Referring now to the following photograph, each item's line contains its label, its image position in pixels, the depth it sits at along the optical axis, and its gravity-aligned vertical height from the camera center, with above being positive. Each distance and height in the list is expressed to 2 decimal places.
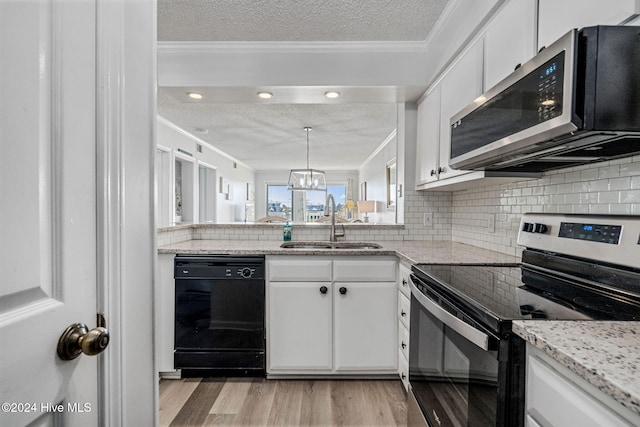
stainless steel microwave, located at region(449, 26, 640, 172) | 0.82 +0.31
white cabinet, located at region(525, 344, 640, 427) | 0.52 -0.35
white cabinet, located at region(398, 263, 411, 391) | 1.85 -0.69
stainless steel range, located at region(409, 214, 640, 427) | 0.78 -0.28
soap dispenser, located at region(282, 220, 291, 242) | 2.59 -0.21
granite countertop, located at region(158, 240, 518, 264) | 1.74 -0.28
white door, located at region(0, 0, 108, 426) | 0.46 -0.01
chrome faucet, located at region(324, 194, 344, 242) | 2.53 -0.19
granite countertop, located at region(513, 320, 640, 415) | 0.49 -0.27
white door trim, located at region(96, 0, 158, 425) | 0.63 +0.00
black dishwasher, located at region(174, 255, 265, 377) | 2.09 -0.71
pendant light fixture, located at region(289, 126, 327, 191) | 5.80 +0.48
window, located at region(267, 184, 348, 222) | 9.99 +0.18
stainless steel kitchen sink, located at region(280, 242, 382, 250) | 2.52 -0.31
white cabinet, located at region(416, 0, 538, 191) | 1.30 +0.67
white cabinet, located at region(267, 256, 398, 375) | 2.07 -0.72
